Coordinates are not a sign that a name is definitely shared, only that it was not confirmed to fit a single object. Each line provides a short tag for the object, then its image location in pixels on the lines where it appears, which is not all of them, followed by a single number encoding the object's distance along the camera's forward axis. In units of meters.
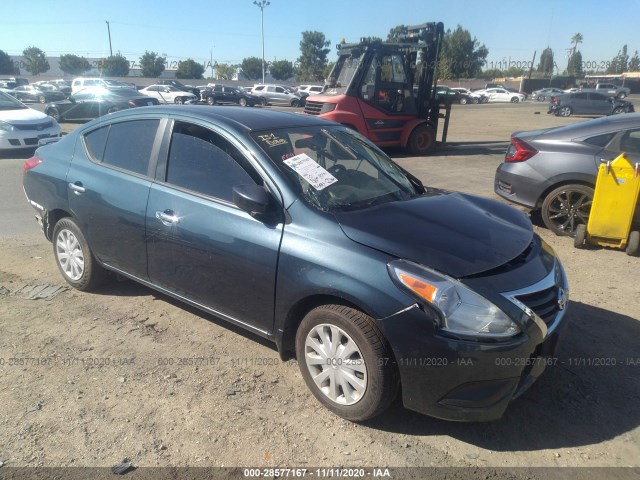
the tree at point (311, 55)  89.81
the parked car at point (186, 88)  39.84
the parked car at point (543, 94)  57.66
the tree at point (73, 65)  82.88
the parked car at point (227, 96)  36.75
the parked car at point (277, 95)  41.62
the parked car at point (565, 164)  5.92
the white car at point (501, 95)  56.38
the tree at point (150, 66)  82.44
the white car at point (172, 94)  35.50
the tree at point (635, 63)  122.31
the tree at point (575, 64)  112.96
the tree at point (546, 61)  119.06
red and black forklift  12.09
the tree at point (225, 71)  97.19
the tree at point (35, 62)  85.06
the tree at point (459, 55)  82.75
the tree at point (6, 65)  75.81
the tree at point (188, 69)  86.38
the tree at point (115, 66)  77.17
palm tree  123.12
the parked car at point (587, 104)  31.92
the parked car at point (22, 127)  11.88
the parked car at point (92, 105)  17.53
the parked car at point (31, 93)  36.34
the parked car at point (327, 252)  2.52
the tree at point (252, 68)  92.75
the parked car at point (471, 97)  53.68
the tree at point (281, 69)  90.56
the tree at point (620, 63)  115.00
